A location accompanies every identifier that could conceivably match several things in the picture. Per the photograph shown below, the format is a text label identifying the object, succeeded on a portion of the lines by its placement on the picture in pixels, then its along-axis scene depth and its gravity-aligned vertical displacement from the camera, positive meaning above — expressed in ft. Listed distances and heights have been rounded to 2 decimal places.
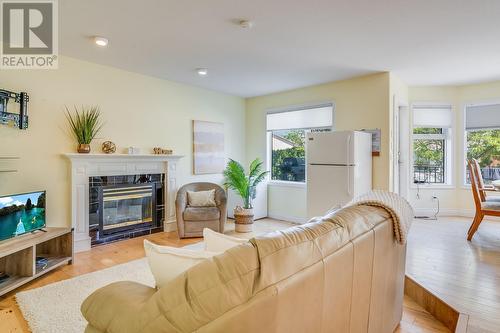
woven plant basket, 15.24 -2.87
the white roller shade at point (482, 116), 16.55 +2.96
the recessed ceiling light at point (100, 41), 10.03 +4.47
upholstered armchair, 13.76 -2.46
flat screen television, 8.74 -1.55
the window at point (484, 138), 16.63 +1.71
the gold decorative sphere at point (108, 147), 12.80 +0.86
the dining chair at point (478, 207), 12.12 -1.76
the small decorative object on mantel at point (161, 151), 14.83 +0.80
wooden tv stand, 8.36 -3.01
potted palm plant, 15.28 -1.22
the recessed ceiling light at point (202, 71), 13.59 +4.61
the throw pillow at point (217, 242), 4.48 -1.21
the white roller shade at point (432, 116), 17.65 +3.11
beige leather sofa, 2.73 -1.36
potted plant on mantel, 11.98 +1.70
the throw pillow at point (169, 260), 3.72 -1.25
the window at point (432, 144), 17.69 +1.40
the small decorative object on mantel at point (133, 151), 13.63 +0.74
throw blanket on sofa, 5.73 -0.82
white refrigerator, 12.76 -0.08
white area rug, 6.70 -3.65
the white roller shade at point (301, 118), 16.24 +2.92
